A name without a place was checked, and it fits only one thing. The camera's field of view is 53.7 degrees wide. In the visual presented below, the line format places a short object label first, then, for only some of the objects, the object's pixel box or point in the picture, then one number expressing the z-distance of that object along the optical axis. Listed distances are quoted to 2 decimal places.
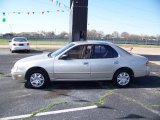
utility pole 13.64
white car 14.06
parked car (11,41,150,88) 4.93
